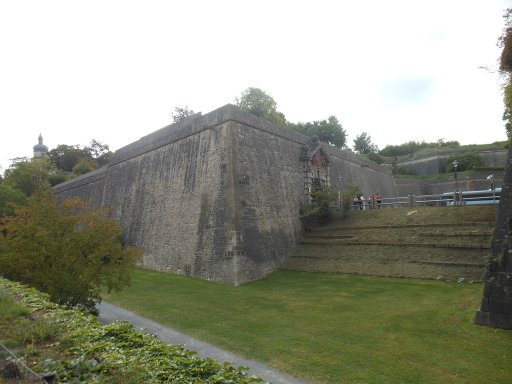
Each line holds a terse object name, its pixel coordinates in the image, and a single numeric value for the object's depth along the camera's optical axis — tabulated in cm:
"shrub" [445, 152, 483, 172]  4119
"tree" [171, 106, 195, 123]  4700
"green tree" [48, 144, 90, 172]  5931
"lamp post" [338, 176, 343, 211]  2075
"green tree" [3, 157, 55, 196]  4130
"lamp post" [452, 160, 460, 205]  1820
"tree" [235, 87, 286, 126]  4222
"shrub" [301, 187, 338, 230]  2058
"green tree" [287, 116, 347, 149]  5394
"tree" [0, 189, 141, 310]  948
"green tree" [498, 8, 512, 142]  860
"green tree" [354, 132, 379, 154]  6431
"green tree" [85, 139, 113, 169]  6117
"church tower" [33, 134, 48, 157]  8388
